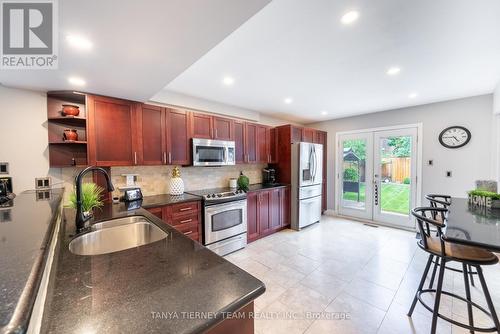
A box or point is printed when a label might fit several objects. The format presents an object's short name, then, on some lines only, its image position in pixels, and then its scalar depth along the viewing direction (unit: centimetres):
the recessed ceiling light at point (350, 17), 149
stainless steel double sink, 145
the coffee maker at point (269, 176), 435
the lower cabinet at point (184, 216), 249
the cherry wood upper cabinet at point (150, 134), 266
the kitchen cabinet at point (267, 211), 346
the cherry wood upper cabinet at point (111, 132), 233
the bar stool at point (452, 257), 147
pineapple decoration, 303
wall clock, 343
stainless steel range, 282
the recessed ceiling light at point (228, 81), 264
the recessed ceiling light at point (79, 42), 134
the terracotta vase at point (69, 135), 230
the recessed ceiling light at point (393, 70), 237
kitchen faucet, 140
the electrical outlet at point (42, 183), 226
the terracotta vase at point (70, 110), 227
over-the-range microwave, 309
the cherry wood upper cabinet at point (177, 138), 289
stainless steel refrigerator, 399
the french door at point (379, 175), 401
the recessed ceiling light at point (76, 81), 196
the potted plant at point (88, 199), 172
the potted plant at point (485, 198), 202
